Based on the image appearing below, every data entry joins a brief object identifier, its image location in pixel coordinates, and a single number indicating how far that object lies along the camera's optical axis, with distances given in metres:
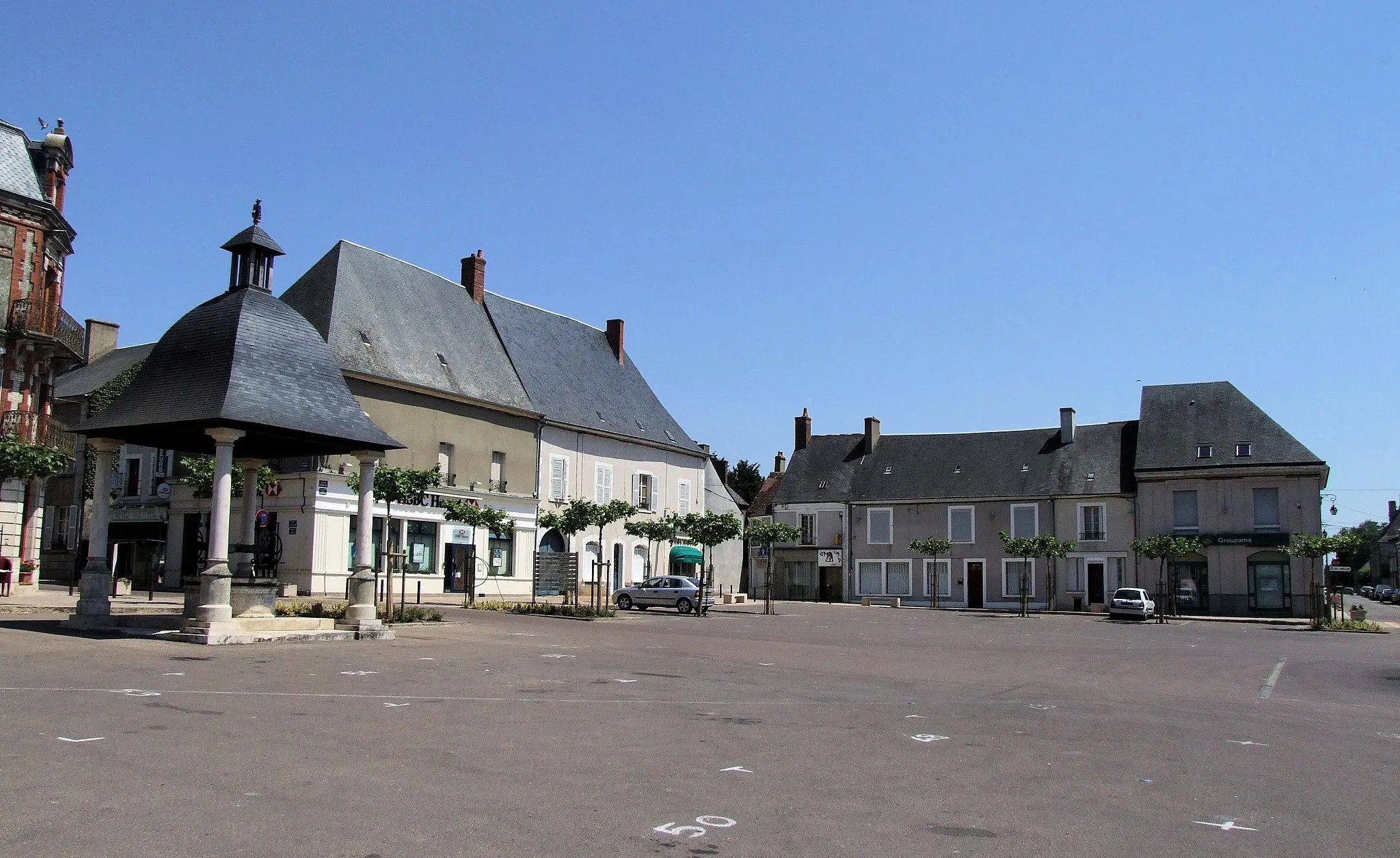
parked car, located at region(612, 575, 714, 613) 37.94
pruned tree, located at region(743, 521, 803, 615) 44.88
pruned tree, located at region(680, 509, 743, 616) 41.66
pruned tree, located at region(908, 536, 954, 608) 51.44
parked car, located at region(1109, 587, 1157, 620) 40.50
